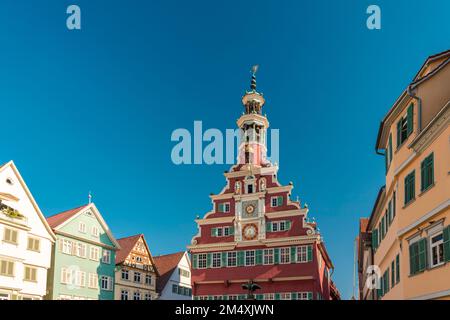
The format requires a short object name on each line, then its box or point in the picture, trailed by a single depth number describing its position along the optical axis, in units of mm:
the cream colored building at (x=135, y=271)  51656
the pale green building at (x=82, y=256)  44188
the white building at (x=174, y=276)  57125
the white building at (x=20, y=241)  38334
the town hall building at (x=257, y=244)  47469
